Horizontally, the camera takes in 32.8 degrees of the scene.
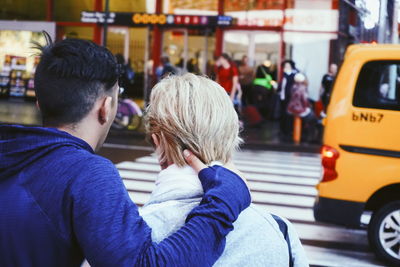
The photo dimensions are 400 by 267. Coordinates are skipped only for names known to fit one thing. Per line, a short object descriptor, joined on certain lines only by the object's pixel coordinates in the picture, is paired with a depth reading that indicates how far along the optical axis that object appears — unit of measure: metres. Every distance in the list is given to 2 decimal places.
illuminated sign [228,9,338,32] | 23.97
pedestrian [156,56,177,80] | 18.45
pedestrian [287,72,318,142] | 16.58
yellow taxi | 6.09
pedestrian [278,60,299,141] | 17.62
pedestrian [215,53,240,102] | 17.08
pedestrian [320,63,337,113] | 17.62
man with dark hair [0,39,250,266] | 1.57
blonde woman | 1.78
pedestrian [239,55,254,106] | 22.08
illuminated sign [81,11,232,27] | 23.91
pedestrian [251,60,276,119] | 21.73
